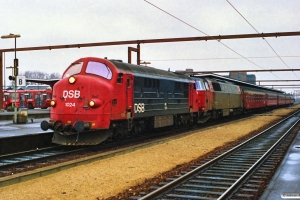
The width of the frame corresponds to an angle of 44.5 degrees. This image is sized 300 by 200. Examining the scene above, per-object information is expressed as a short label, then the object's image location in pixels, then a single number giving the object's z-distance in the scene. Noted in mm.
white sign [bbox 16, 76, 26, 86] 23675
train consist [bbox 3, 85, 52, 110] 54634
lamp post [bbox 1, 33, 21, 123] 24709
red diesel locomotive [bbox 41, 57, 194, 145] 13633
